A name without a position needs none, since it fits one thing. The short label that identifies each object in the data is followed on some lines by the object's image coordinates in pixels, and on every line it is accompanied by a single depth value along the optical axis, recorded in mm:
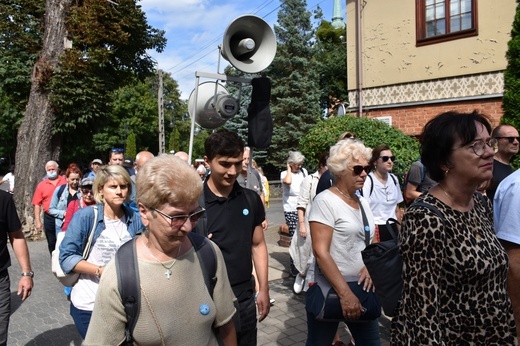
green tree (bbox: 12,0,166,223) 13766
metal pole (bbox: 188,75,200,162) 4418
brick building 13234
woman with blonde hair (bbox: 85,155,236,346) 1882
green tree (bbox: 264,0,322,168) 28438
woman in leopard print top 2078
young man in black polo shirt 3229
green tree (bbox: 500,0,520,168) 10070
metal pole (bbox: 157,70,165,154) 27841
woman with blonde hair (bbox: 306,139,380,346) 3156
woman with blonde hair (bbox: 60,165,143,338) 3404
